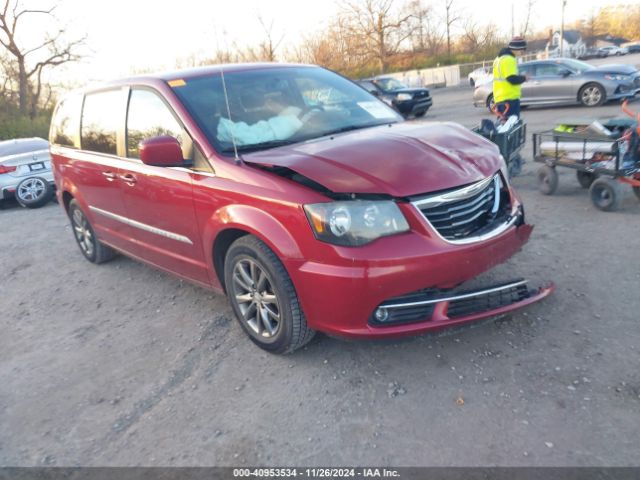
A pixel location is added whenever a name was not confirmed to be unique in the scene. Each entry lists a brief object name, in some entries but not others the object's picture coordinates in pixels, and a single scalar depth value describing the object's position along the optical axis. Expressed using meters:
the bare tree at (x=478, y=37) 54.31
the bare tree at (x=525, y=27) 59.25
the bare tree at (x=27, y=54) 28.88
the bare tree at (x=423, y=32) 45.22
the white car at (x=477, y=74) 31.33
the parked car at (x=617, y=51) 60.41
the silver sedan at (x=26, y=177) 10.06
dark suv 18.20
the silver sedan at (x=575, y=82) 14.26
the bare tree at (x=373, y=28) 42.72
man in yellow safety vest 8.05
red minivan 2.86
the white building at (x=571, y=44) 60.39
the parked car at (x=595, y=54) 58.37
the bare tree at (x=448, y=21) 53.11
